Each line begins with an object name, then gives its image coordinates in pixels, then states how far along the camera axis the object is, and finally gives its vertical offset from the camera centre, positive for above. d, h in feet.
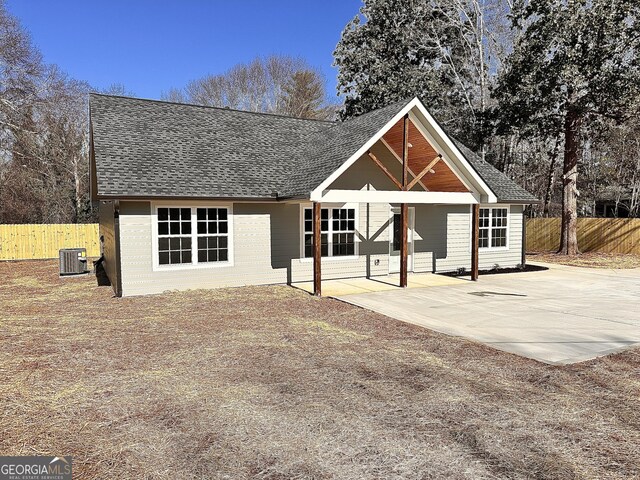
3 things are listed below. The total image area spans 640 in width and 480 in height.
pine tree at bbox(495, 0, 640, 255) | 59.82 +21.14
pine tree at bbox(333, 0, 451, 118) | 85.87 +33.43
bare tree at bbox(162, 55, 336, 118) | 130.00 +40.52
